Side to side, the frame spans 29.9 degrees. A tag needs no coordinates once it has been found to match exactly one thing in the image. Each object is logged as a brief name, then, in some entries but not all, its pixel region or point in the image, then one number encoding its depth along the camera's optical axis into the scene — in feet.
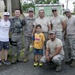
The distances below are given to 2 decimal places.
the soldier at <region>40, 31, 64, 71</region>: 13.77
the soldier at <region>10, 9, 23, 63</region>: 15.31
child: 14.83
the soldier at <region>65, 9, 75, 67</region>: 14.91
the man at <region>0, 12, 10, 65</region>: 14.86
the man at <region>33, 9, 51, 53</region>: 14.90
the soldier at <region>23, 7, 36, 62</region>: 15.45
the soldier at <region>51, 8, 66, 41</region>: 14.89
